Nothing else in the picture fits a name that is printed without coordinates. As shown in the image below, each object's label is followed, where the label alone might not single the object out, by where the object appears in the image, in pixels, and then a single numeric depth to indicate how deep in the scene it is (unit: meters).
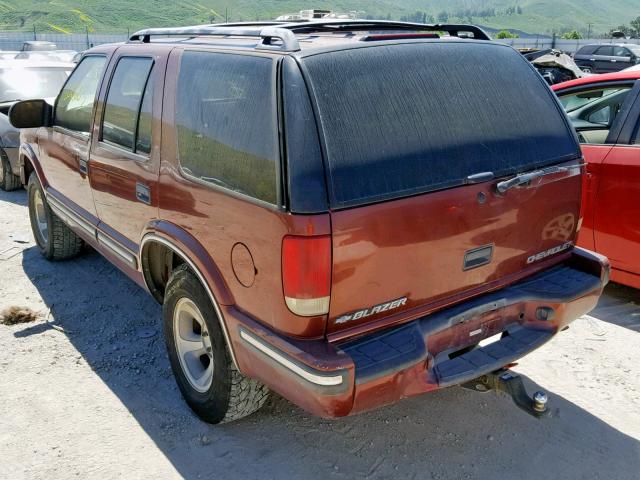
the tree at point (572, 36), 71.21
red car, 4.29
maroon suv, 2.44
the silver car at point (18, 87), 7.92
